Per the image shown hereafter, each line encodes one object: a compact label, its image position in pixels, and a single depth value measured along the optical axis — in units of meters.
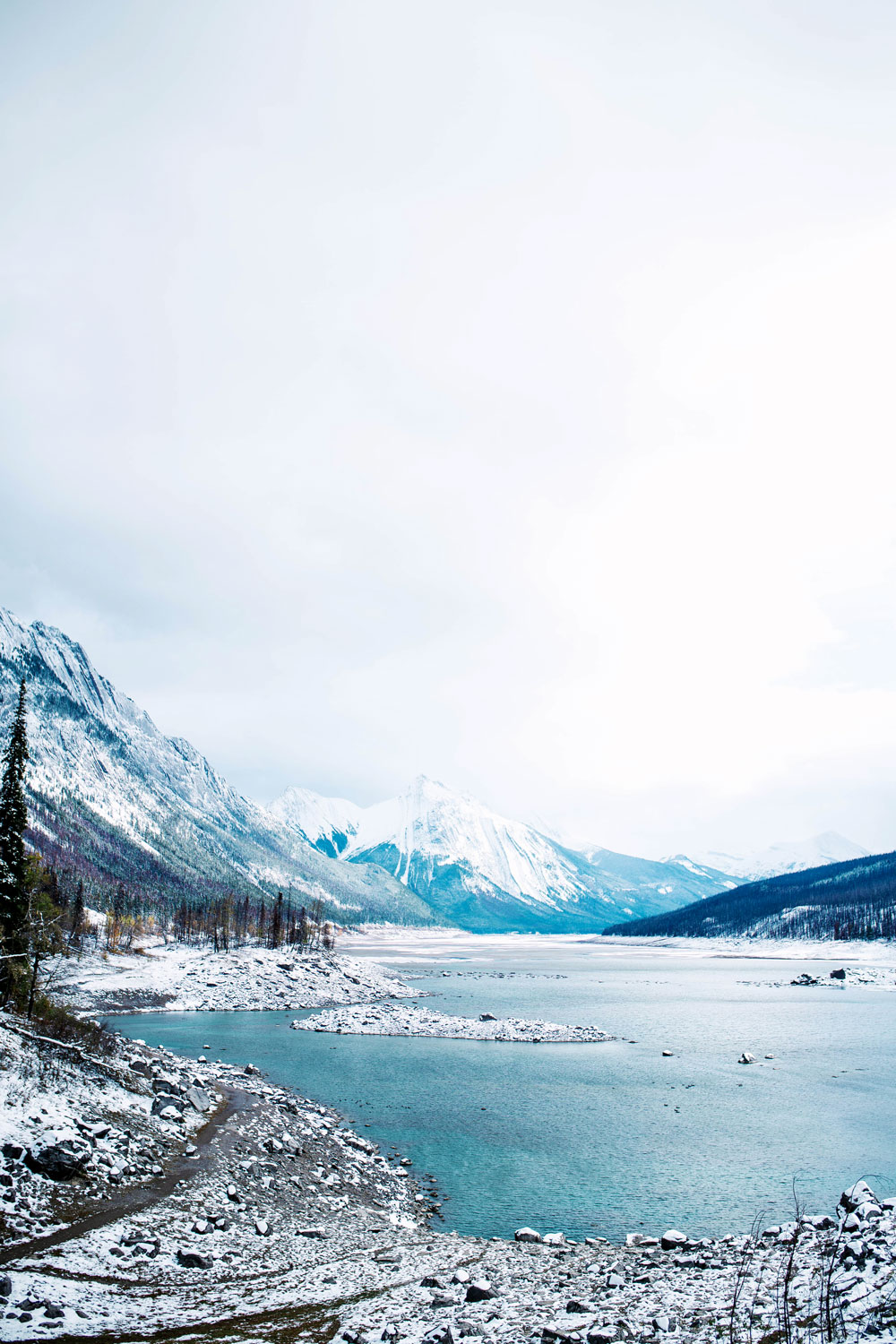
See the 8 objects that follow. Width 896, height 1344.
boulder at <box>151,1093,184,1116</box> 31.38
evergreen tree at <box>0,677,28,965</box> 43.97
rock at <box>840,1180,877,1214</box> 23.95
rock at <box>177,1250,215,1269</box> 20.59
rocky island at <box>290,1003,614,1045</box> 73.31
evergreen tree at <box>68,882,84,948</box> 121.31
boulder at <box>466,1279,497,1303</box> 18.98
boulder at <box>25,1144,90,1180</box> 23.05
